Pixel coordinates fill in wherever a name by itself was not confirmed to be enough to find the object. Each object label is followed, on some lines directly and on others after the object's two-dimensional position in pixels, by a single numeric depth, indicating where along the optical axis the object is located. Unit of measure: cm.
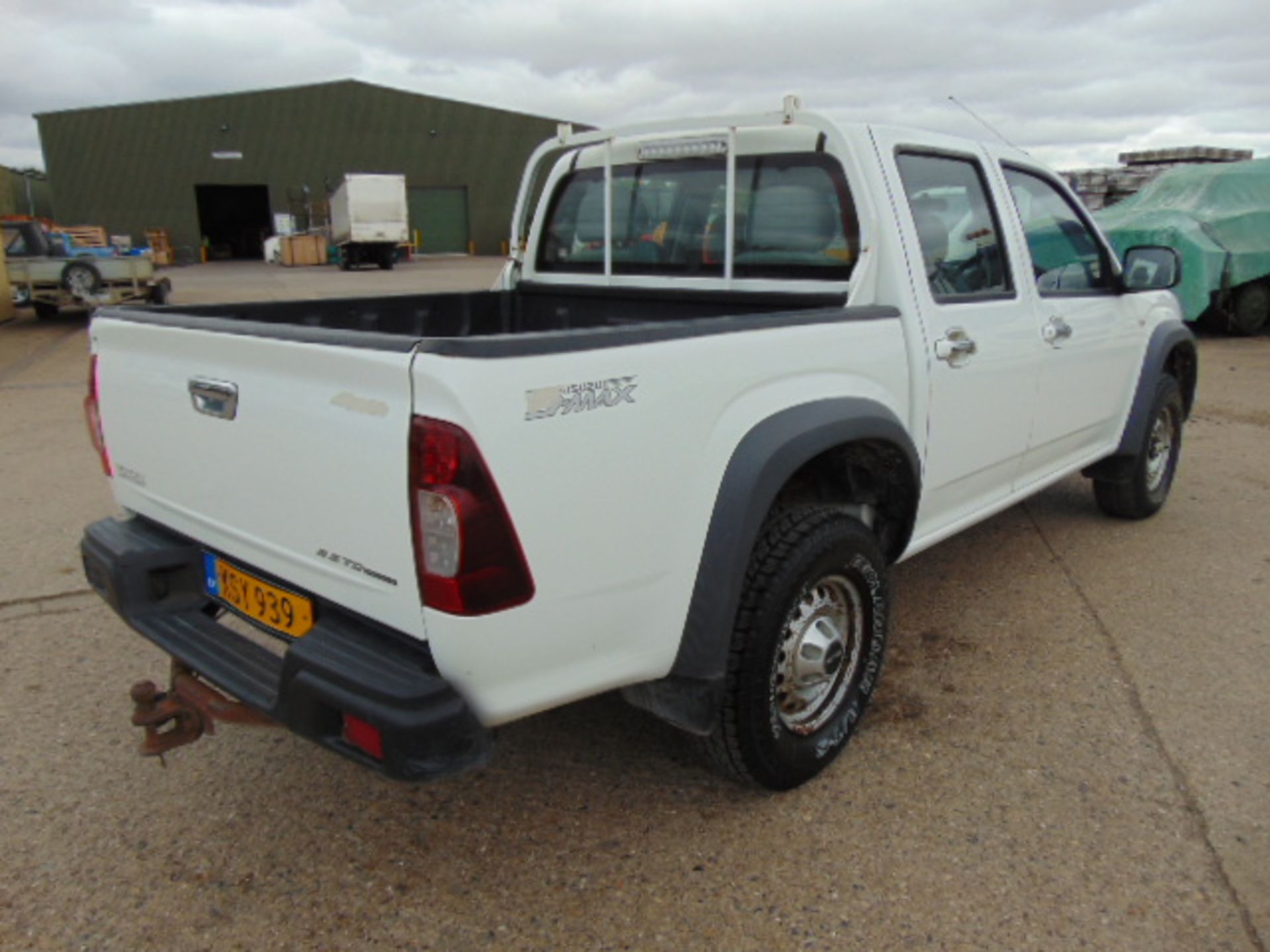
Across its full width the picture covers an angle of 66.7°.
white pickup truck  188
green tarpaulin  1073
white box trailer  3016
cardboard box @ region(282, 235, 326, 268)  3406
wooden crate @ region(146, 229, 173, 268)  3544
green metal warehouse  3641
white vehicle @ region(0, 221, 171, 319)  1335
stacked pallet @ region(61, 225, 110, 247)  2298
